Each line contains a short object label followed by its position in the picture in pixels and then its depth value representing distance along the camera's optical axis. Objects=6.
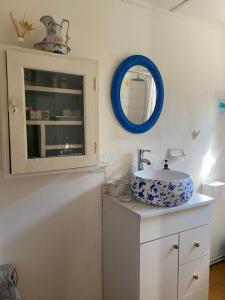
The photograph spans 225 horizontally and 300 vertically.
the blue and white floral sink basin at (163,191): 1.35
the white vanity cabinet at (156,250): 1.31
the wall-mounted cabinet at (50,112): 1.09
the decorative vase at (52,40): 1.19
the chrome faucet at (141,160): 1.70
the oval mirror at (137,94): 1.60
